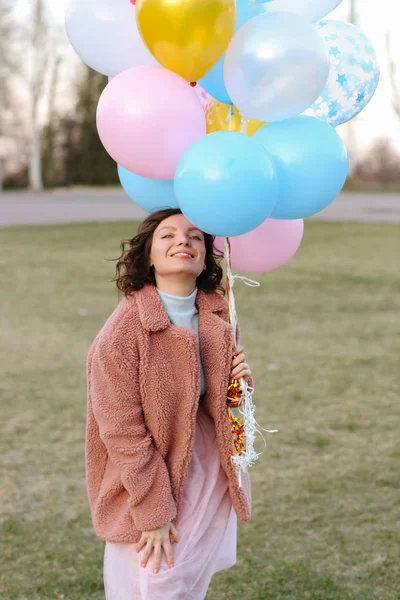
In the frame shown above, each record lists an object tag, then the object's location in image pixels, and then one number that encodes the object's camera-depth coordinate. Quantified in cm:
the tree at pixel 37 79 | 2829
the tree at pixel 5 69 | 2672
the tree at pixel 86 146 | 3112
